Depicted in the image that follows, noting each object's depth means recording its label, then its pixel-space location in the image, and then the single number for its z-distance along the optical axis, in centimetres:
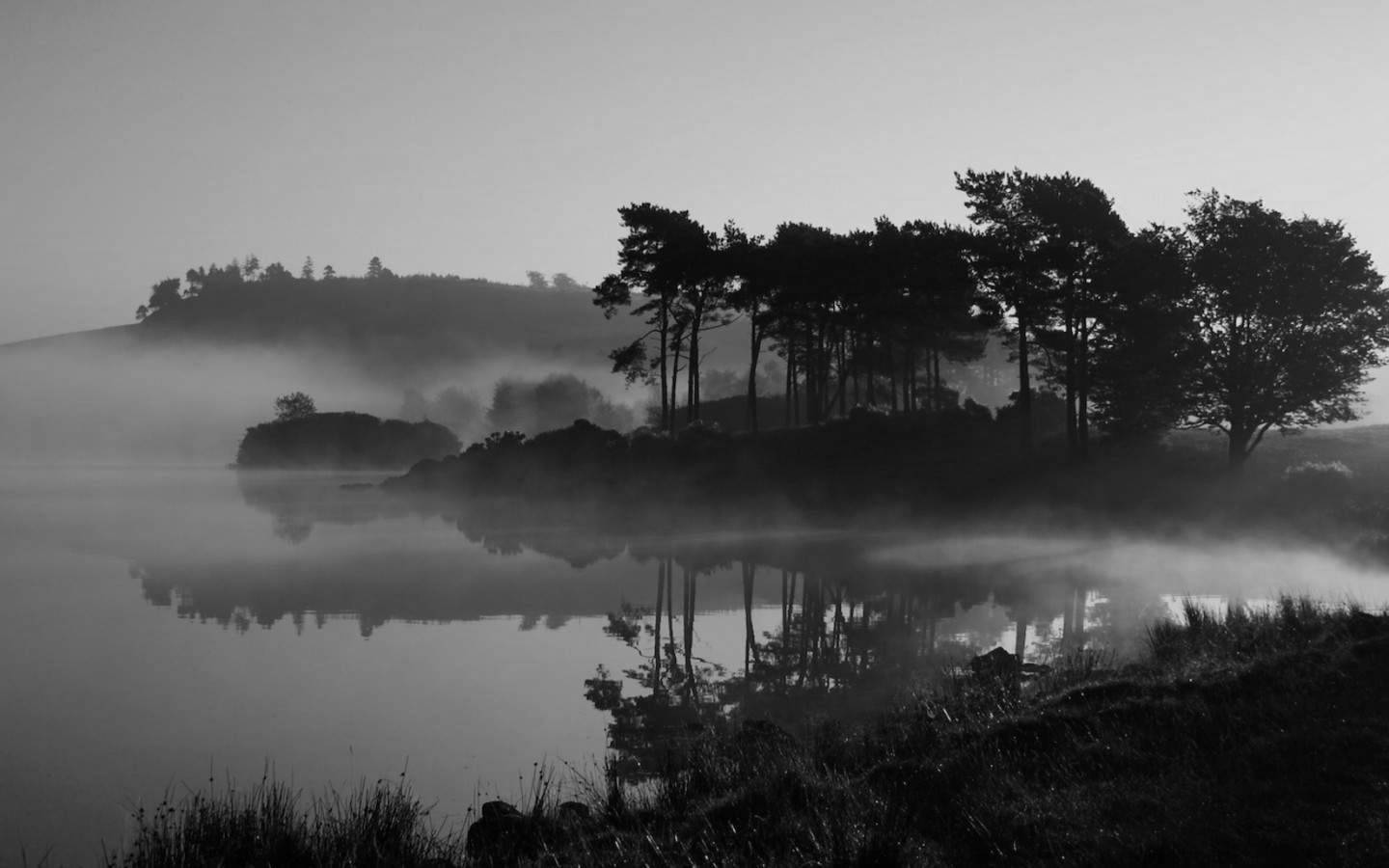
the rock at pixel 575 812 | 1127
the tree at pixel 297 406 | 12406
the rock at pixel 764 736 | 1336
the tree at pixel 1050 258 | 5100
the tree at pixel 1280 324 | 4559
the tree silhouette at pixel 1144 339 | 4744
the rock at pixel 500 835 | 1050
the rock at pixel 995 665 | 1666
